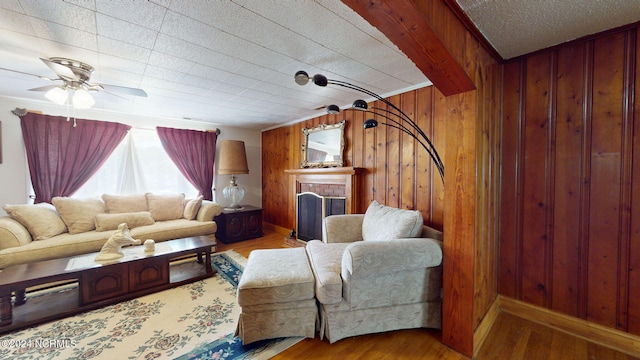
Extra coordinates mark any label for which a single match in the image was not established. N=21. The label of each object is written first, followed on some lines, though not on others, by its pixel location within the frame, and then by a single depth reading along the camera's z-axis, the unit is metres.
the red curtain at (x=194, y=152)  4.07
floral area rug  1.56
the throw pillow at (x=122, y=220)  2.93
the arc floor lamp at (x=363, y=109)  1.61
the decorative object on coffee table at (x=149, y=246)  2.42
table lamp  4.16
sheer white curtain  3.59
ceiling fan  1.89
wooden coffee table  1.81
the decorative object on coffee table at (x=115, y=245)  2.21
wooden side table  3.96
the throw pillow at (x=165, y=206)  3.52
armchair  1.59
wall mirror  3.39
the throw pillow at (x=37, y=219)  2.54
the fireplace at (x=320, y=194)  3.11
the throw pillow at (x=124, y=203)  3.25
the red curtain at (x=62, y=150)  3.06
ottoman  1.56
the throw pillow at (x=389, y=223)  1.88
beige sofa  2.35
